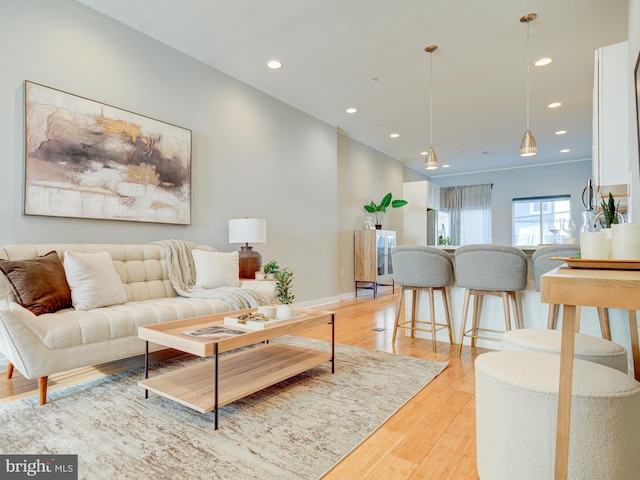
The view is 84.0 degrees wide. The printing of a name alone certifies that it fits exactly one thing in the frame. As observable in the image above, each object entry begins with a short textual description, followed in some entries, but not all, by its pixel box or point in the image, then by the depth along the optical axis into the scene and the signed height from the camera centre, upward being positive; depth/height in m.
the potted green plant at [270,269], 4.03 -0.36
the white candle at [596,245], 1.28 -0.02
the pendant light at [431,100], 3.65 +1.92
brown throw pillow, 2.23 -0.31
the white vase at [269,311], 2.39 -0.50
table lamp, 3.82 +0.00
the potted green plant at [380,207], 6.96 +0.60
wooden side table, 0.84 -0.15
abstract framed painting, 2.71 +0.65
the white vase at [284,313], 2.37 -0.51
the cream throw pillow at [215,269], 3.31 -0.31
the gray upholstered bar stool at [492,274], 2.74 -0.28
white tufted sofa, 1.94 -0.53
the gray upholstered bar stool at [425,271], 3.04 -0.29
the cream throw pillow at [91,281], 2.48 -0.32
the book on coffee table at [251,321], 2.12 -0.53
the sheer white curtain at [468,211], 9.16 +0.70
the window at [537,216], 8.21 +0.53
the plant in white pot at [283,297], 2.39 -0.43
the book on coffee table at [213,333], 1.90 -0.54
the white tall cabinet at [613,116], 2.41 +0.85
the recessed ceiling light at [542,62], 3.86 +1.94
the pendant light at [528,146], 3.38 +0.89
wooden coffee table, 1.79 -0.82
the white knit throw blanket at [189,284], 3.06 -0.43
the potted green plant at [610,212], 1.78 +0.13
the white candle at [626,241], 1.17 -0.01
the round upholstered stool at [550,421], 1.06 -0.57
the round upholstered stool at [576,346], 1.43 -0.46
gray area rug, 1.46 -0.95
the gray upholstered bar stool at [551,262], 2.46 -0.17
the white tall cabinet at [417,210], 7.89 +0.62
